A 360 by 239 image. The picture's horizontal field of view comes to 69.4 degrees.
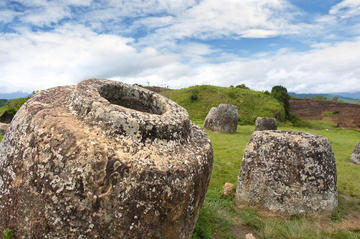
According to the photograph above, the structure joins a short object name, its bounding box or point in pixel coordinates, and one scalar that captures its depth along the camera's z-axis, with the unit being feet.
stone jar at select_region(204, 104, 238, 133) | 76.28
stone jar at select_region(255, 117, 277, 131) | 77.05
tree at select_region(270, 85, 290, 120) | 154.90
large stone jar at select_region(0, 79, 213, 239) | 10.18
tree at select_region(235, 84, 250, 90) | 188.65
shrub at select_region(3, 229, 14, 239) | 10.97
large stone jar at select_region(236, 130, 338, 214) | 24.58
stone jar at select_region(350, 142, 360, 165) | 47.18
